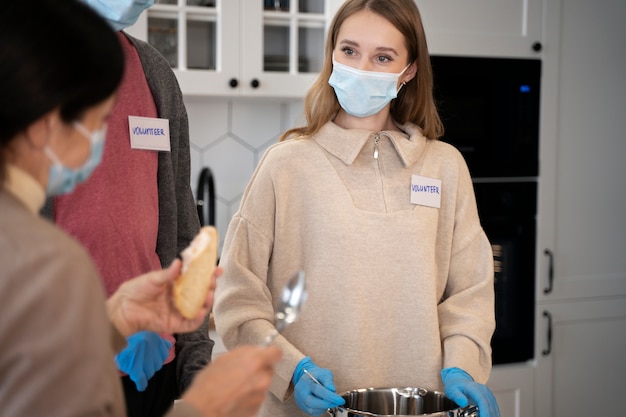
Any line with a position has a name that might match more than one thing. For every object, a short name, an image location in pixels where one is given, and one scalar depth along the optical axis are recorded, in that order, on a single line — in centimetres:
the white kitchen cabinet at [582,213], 284
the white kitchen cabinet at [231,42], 263
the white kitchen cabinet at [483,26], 264
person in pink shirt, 128
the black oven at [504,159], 270
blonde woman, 155
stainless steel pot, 144
